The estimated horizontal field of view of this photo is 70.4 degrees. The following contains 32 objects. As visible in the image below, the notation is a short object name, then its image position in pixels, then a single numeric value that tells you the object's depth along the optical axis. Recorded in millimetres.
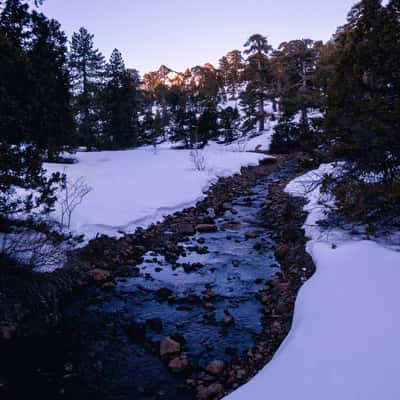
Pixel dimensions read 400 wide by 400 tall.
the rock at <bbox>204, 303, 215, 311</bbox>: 5371
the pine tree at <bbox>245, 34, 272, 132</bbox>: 35250
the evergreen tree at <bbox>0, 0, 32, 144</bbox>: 4004
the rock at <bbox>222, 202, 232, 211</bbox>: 11738
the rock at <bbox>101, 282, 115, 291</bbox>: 5961
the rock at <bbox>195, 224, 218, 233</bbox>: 9336
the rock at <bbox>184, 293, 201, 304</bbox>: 5566
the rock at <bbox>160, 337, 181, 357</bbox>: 4258
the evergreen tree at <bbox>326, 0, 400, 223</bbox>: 5508
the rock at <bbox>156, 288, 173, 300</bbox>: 5745
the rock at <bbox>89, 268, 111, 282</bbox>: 6230
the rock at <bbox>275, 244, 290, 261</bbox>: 7273
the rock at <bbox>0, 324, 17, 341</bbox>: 4359
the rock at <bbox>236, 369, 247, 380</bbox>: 3783
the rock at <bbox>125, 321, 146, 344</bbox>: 4582
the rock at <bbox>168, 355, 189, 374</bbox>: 3960
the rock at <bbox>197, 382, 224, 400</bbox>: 3535
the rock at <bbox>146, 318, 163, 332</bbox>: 4789
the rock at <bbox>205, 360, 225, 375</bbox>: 3893
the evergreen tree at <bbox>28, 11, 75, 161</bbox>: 4543
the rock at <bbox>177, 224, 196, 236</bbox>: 9045
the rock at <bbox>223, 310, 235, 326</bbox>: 4949
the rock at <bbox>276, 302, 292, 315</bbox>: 5043
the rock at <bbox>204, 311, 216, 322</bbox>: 5044
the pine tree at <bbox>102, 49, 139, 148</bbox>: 30844
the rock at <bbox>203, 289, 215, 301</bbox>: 5672
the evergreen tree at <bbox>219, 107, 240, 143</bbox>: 40062
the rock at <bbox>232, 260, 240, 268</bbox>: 7031
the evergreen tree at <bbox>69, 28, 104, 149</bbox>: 28969
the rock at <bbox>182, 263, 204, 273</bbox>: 6811
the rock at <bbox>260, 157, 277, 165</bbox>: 23205
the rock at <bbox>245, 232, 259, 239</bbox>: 8781
